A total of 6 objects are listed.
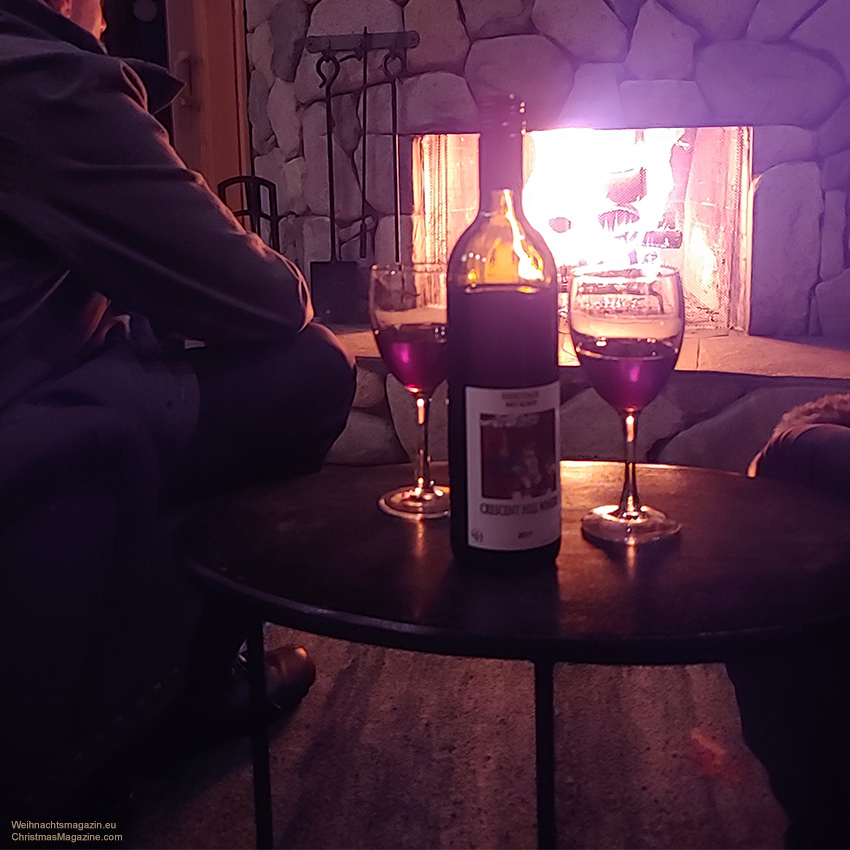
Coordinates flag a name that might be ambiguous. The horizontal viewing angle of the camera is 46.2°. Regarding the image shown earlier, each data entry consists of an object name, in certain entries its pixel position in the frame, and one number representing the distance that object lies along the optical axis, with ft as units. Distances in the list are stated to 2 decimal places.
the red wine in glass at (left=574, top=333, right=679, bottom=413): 2.60
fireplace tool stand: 8.97
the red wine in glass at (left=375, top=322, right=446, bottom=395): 2.95
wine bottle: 2.36
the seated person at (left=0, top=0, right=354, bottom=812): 3.41
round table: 2.15
